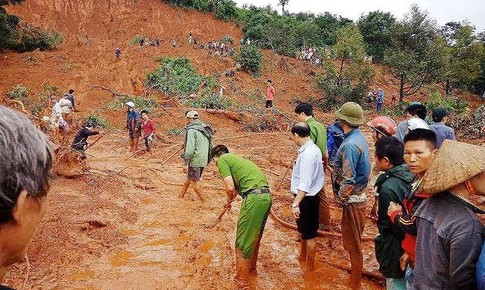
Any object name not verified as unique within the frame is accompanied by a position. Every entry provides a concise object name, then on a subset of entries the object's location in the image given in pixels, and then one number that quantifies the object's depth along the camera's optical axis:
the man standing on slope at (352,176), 3.58
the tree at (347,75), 20.95
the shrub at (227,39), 28.66
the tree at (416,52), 20.14
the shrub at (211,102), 16.80
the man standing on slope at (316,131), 4.79
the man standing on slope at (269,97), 15.58
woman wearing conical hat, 1.63
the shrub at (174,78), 19.91
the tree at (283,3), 38.91
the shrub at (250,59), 24.11
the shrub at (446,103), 20.96
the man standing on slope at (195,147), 6.21
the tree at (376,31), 32.38
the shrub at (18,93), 16.94
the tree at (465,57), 25.02
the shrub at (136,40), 24.73
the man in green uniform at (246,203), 3.79
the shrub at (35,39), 21.77
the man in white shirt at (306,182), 3.79
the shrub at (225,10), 30.61
